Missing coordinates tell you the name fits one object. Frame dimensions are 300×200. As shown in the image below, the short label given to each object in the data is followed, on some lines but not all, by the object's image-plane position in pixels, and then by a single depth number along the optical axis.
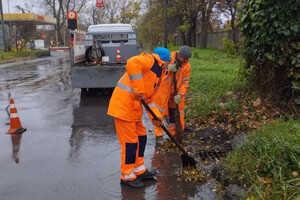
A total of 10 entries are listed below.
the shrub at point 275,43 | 5.27
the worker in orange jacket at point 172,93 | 5.48
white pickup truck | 9.40
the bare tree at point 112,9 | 64.12
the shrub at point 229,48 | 16.50
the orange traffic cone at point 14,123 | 6.19
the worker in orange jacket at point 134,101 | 3.75
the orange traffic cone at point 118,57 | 11.13
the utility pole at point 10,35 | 32.67
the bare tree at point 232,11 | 19.34
